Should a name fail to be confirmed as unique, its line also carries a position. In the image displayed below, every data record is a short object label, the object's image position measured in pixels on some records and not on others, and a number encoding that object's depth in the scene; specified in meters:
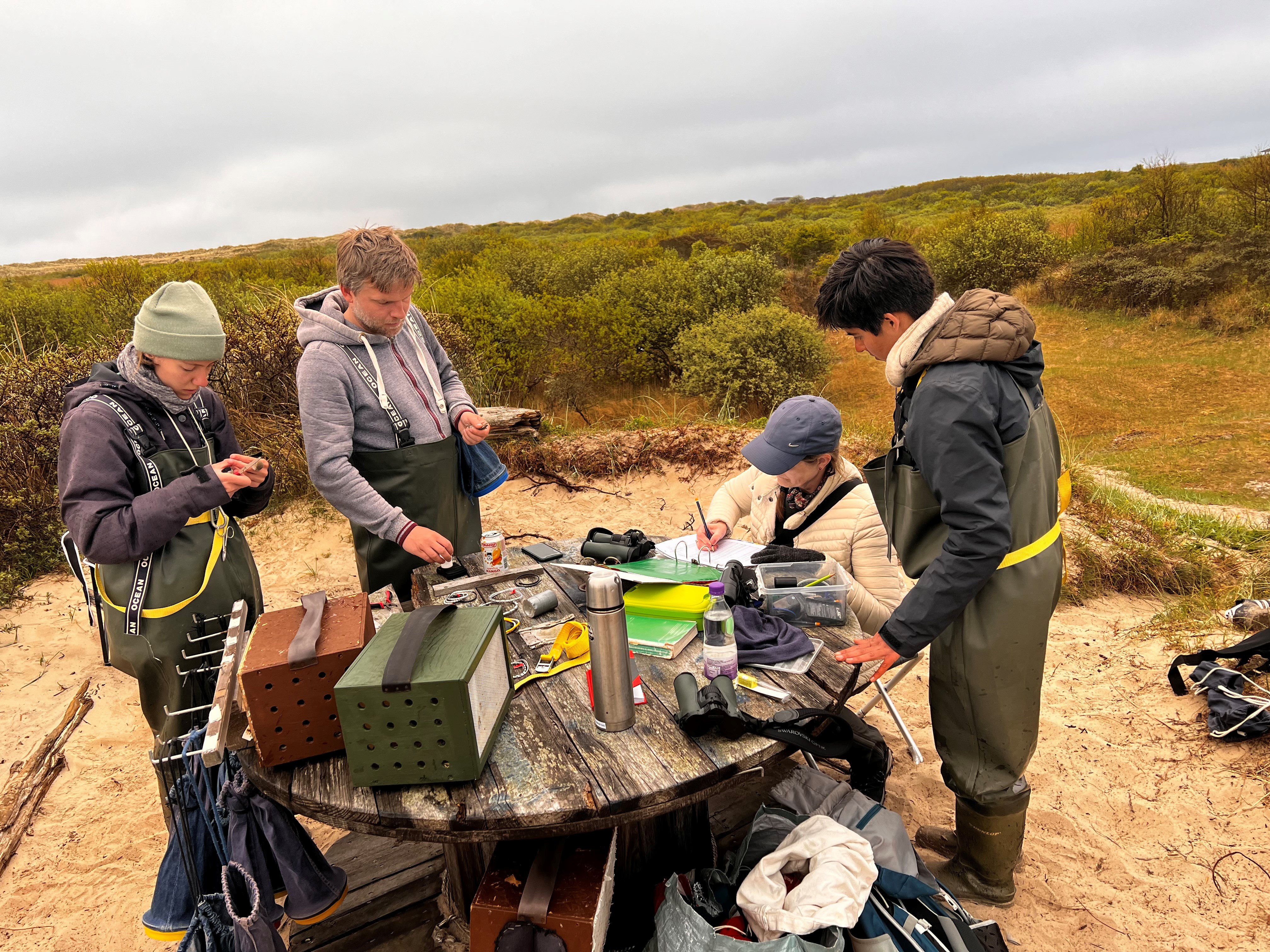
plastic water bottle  1.95
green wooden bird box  1.50
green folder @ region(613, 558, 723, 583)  2.44
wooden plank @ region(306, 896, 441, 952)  2.24
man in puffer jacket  1.88
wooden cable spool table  1.55
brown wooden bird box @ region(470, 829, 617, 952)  1.72
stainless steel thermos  1.67
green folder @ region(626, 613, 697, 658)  2.18
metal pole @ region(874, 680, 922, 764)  2.72
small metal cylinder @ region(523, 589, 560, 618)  2.52
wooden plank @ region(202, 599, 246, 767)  1.63
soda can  2.93
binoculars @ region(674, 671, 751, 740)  1.74
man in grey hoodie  2.62
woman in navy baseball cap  2.86
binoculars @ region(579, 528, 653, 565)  2.70
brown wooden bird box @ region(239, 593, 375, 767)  1.62
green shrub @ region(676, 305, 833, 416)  11.94
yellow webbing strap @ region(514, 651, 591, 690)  2.06
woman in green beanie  2.18
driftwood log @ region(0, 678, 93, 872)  3.18
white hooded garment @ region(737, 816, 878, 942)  1.75
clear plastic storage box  2.36
